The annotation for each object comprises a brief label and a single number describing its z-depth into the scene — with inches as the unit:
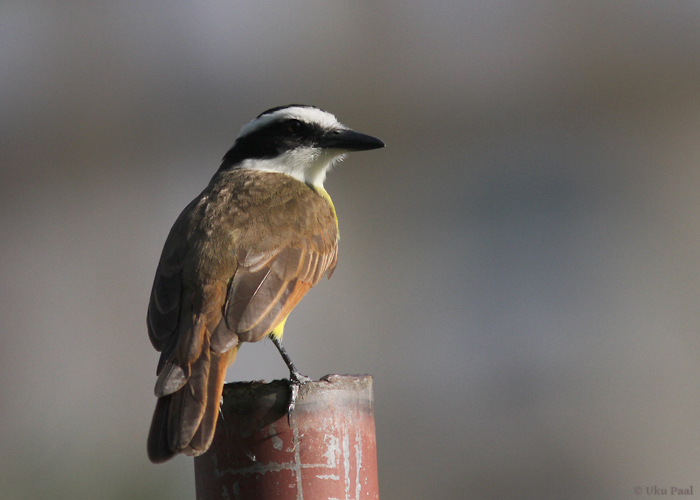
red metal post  227.9
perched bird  246.8
